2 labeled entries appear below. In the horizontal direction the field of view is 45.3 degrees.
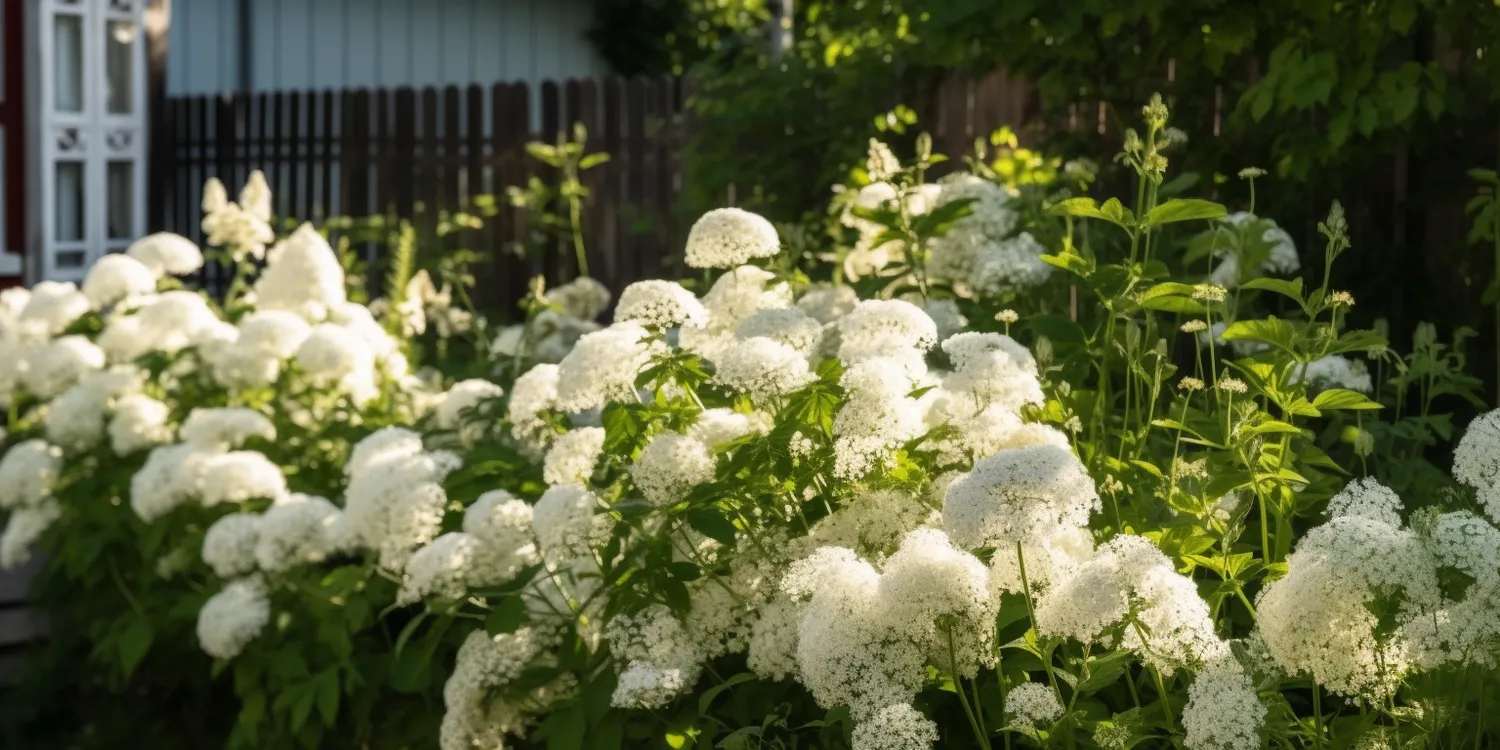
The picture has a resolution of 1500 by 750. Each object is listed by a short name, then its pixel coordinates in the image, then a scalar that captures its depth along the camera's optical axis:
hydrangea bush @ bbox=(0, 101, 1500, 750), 2.05
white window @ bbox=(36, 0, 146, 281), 10.62
